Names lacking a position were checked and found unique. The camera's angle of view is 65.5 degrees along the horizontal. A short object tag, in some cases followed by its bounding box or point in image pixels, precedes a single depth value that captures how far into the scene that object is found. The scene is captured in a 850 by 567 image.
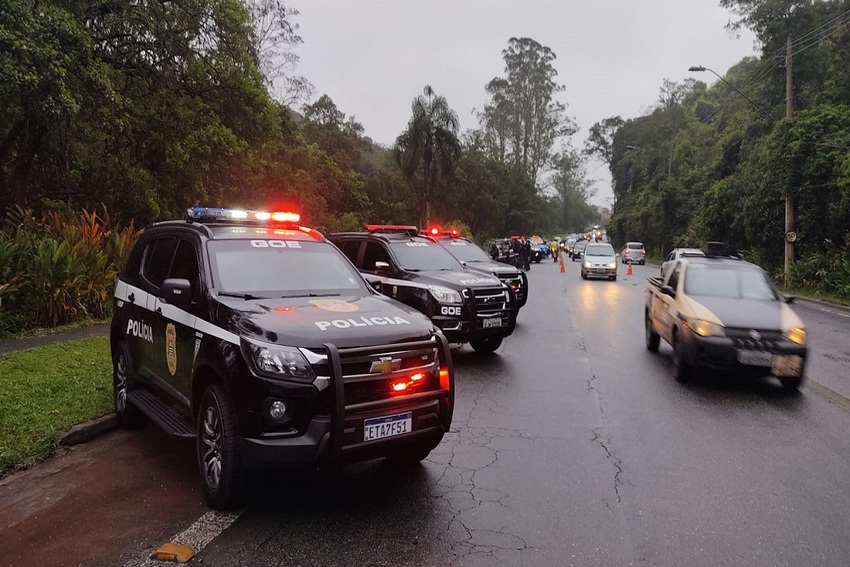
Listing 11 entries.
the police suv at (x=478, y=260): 14.21
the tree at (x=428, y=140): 38.88
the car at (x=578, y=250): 52.00
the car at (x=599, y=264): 29.00
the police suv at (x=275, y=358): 4.22
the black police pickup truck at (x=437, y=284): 9.74
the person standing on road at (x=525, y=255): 35.19
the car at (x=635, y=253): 47.67
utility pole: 25.58
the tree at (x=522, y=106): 73.06
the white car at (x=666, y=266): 10.78
